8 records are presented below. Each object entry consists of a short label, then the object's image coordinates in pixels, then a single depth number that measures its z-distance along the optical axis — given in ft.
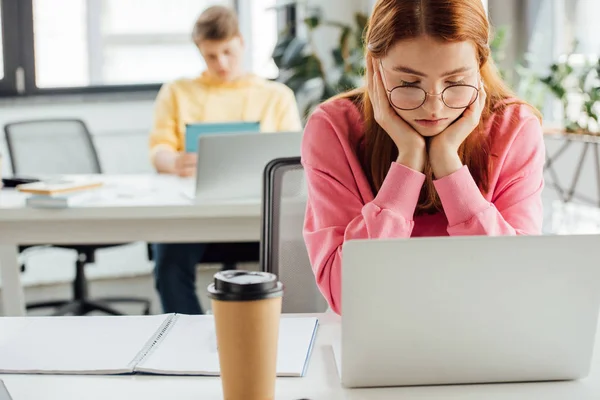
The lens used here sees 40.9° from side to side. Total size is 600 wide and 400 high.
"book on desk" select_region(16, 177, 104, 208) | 7.01
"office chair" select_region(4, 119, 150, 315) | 10.44
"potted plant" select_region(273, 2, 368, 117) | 12.94
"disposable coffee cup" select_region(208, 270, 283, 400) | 2.57
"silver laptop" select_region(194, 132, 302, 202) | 6.59
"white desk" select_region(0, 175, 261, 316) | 7.00
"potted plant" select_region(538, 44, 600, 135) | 8.77
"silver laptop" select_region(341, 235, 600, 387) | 2.68
